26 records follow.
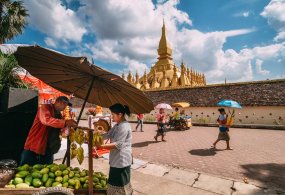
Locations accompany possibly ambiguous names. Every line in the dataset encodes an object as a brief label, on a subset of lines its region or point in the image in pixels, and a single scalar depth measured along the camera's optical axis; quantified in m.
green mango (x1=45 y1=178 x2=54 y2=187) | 2.87
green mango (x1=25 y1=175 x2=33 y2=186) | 2.82
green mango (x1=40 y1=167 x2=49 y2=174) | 3.03
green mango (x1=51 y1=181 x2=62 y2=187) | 2.87
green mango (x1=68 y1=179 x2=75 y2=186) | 2.96
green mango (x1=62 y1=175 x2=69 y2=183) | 3.00
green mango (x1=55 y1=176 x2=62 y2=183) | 2.97
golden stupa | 38.12
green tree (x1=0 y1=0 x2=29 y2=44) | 13.63
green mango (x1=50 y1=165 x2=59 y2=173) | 3.13
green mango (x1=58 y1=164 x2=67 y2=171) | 3.27
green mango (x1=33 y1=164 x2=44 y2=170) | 3.19
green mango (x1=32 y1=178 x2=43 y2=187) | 2.83
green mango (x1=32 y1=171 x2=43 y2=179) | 2.95
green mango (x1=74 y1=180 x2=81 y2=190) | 2.92
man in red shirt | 3.55
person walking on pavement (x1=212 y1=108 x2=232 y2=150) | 9.55
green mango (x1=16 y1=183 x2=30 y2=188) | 2.67
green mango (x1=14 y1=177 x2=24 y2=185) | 2.76
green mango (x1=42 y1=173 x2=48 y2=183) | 2.93
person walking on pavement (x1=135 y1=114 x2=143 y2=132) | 17.56
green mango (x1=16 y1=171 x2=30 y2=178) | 2.90
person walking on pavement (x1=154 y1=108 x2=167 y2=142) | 11.84
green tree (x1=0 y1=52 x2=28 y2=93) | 4.89
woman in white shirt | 3.13
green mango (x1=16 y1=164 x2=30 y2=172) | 3.07
